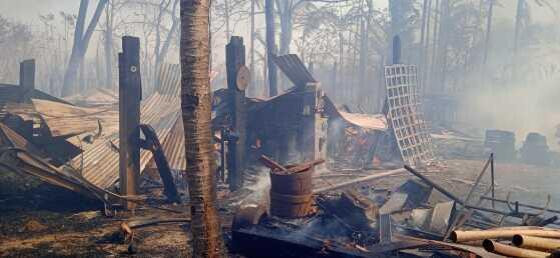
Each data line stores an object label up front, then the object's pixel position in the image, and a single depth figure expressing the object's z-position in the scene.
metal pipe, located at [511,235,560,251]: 2.77
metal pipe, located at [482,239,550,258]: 2.79
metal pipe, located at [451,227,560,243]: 3.07
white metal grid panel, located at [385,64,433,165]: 14.06
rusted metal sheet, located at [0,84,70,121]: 12.69
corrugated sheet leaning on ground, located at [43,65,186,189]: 9.51
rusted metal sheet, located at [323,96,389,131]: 13.29
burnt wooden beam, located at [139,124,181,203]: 8.79
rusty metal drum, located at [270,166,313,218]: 6.91
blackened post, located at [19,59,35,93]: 12.62
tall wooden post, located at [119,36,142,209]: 8.26
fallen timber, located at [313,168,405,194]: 9.62
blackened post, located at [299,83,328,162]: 12.15
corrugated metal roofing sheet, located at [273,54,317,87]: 12.16
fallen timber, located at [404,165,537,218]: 6.50
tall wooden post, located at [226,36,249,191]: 10.07
